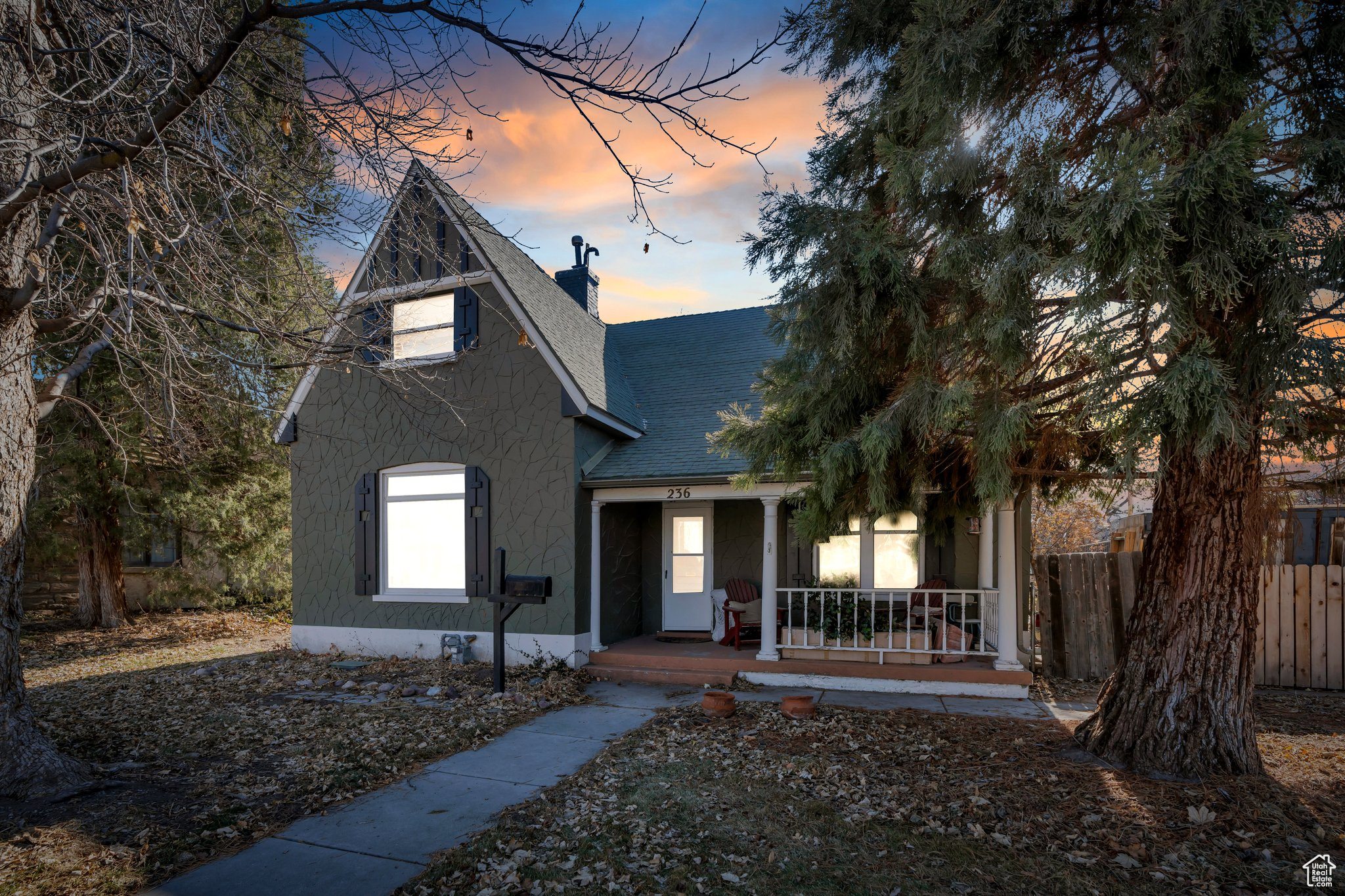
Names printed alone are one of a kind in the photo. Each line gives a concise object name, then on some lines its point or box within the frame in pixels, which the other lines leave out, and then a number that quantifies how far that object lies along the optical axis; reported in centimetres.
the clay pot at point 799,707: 656
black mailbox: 767
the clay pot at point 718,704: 668
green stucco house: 851
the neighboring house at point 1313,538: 831
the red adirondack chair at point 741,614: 934
